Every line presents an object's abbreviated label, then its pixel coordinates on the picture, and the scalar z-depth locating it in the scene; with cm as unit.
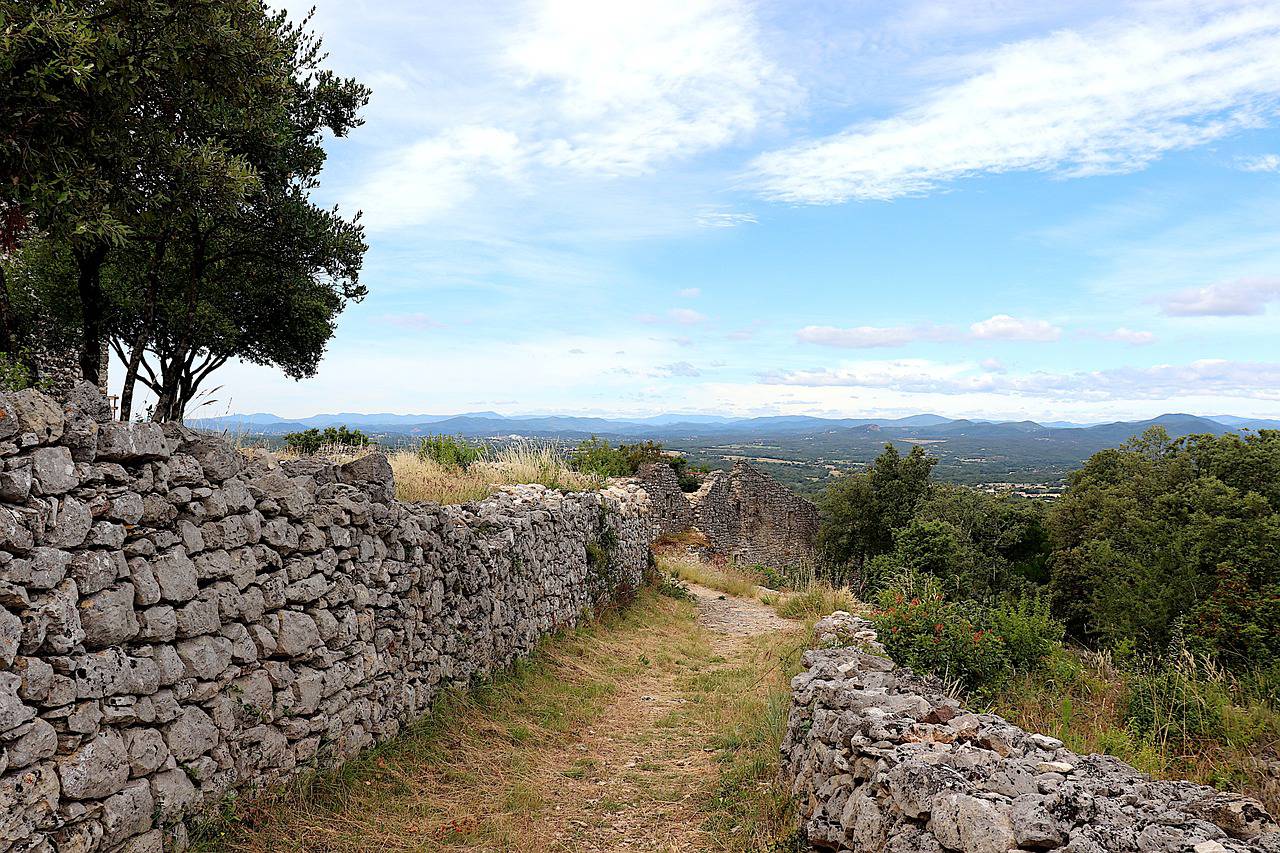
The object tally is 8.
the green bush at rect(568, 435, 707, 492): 1861
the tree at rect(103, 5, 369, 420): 1445
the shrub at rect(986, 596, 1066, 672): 739
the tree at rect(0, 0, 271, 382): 813
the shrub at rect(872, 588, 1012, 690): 683
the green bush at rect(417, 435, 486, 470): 1302
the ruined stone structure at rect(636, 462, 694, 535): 2720
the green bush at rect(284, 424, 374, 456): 1280
